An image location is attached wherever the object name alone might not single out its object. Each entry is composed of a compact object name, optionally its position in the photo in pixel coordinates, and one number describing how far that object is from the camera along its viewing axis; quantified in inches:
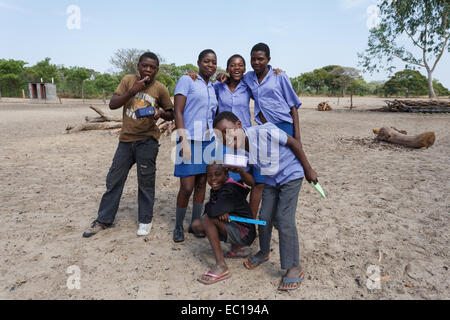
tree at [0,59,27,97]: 1560.0
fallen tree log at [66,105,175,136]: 388.2
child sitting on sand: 96.5
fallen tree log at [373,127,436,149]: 287.4
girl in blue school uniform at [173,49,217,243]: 114.8
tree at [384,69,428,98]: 1691.7
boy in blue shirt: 92.7
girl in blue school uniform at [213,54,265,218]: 118.3
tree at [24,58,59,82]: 1638.8
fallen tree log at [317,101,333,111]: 853.1
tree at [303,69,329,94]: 2374.5
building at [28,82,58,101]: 1312.7
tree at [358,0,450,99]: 811.4
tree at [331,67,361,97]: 2376.5
